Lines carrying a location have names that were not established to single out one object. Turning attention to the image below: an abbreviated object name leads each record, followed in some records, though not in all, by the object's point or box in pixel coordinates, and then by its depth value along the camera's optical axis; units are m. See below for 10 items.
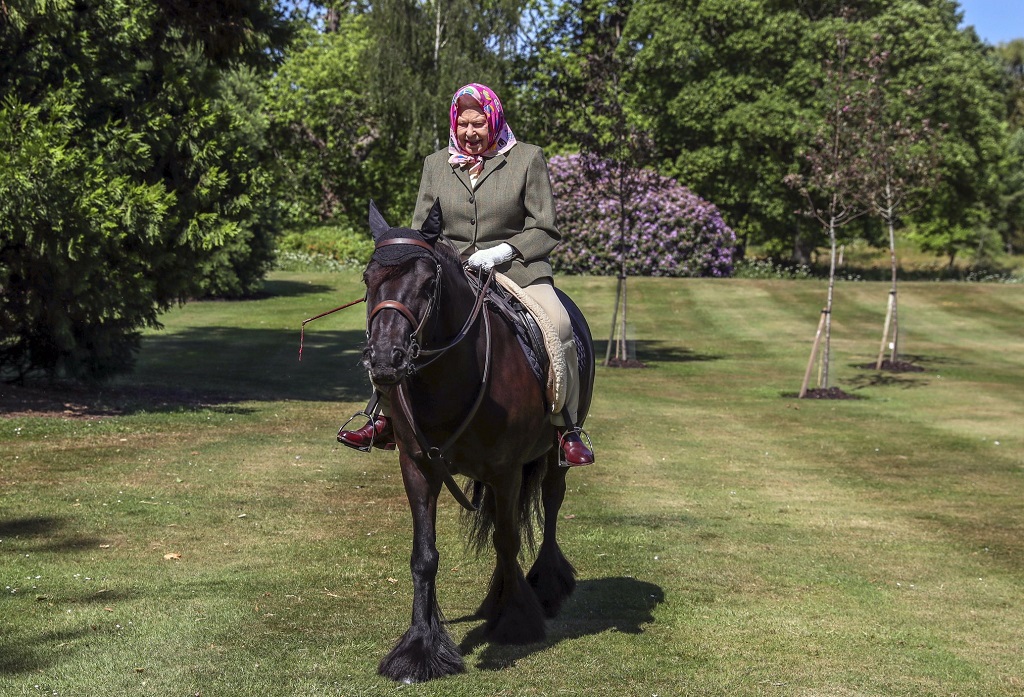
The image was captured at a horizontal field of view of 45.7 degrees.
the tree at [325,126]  64.25
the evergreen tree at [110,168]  17.55
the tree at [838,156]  26.31
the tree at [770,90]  57.22
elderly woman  8.09
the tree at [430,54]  58.16
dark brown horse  6.27
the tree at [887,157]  27.83
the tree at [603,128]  30.52
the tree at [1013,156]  70.75
